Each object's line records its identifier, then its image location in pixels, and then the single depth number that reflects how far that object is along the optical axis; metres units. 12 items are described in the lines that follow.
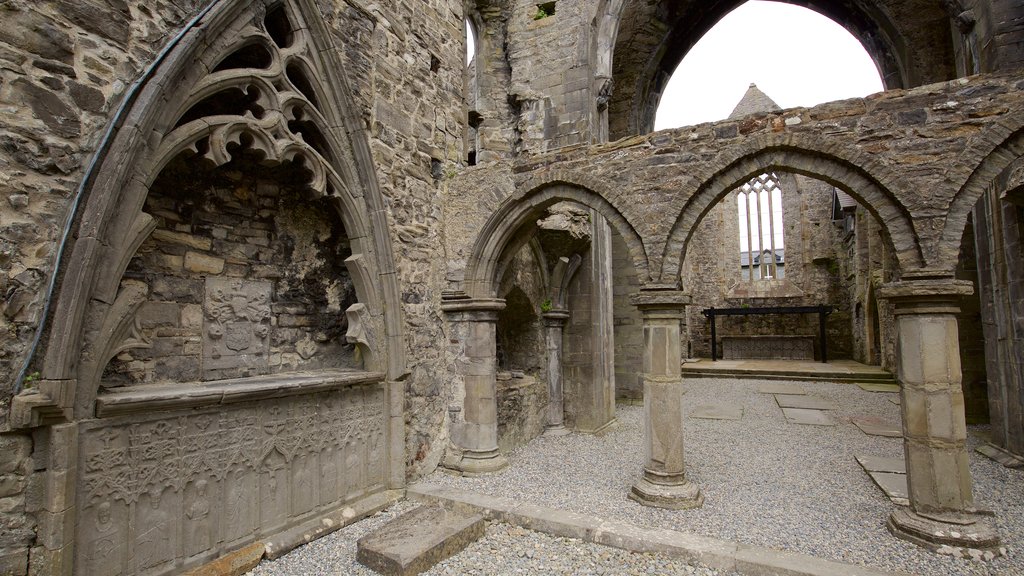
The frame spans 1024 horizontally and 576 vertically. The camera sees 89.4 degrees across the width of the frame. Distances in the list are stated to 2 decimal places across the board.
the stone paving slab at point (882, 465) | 5.47
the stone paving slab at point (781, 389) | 11.12
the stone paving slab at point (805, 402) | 9.51
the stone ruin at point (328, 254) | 2.78
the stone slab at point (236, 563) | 3.36
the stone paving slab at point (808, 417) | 8.19
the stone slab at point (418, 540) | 3.49
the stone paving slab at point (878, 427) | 7.28
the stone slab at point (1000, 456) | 5.62
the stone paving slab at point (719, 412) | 8.73
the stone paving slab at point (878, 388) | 11.01
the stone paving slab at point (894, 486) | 4.60
